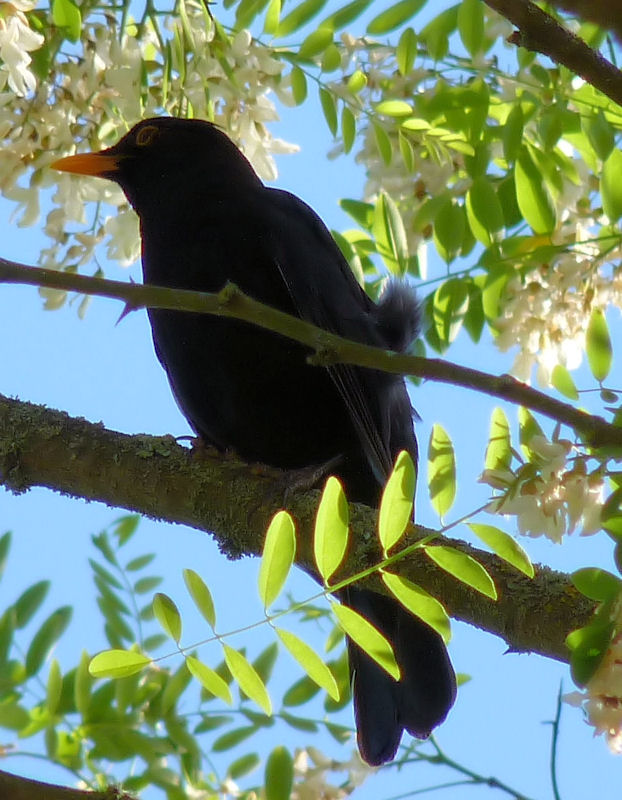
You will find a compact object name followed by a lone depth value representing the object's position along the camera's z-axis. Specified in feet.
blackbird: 23.43
